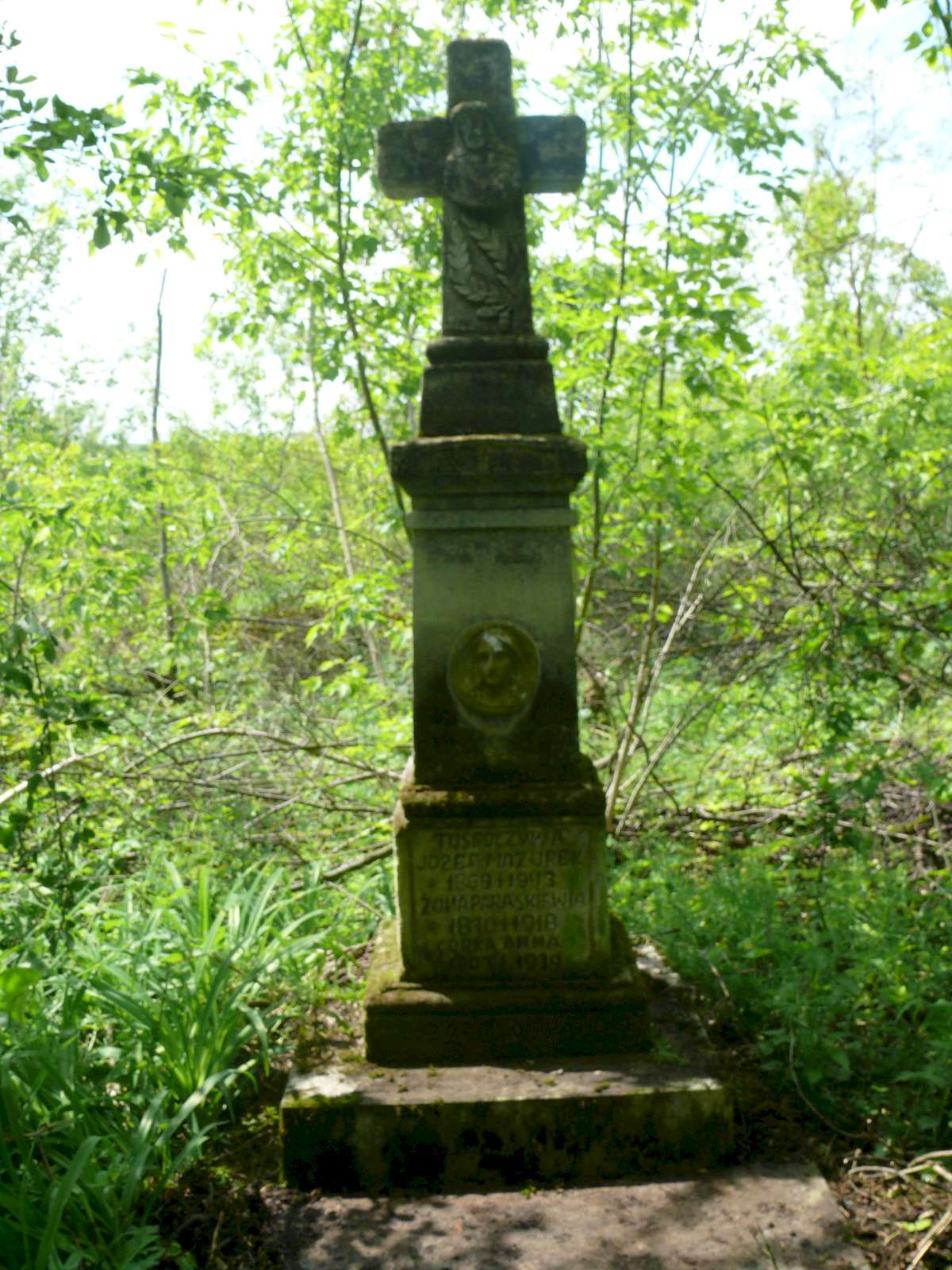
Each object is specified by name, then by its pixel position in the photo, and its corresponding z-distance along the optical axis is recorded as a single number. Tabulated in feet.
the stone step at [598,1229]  9.62
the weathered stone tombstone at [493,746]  12.02
